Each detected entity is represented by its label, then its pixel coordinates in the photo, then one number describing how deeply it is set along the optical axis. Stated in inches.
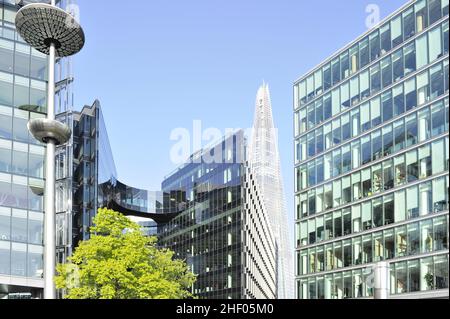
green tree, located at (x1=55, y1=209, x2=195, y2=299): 1617.9
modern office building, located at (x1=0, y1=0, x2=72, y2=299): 2091.5
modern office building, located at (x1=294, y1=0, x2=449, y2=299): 2183.8
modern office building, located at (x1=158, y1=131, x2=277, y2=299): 3779.5
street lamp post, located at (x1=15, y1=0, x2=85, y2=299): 779.4
